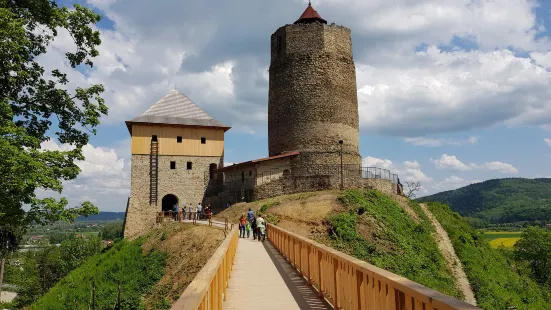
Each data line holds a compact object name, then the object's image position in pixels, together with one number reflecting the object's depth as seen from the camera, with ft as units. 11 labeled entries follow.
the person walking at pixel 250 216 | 73.15
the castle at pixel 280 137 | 114.62
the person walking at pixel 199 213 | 102.40
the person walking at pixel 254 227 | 68.24
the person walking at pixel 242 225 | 71.87
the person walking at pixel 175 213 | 104.36
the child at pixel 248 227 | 70.88
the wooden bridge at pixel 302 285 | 13.15
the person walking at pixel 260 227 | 65.82
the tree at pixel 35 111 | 36.35
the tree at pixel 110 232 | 385.48
